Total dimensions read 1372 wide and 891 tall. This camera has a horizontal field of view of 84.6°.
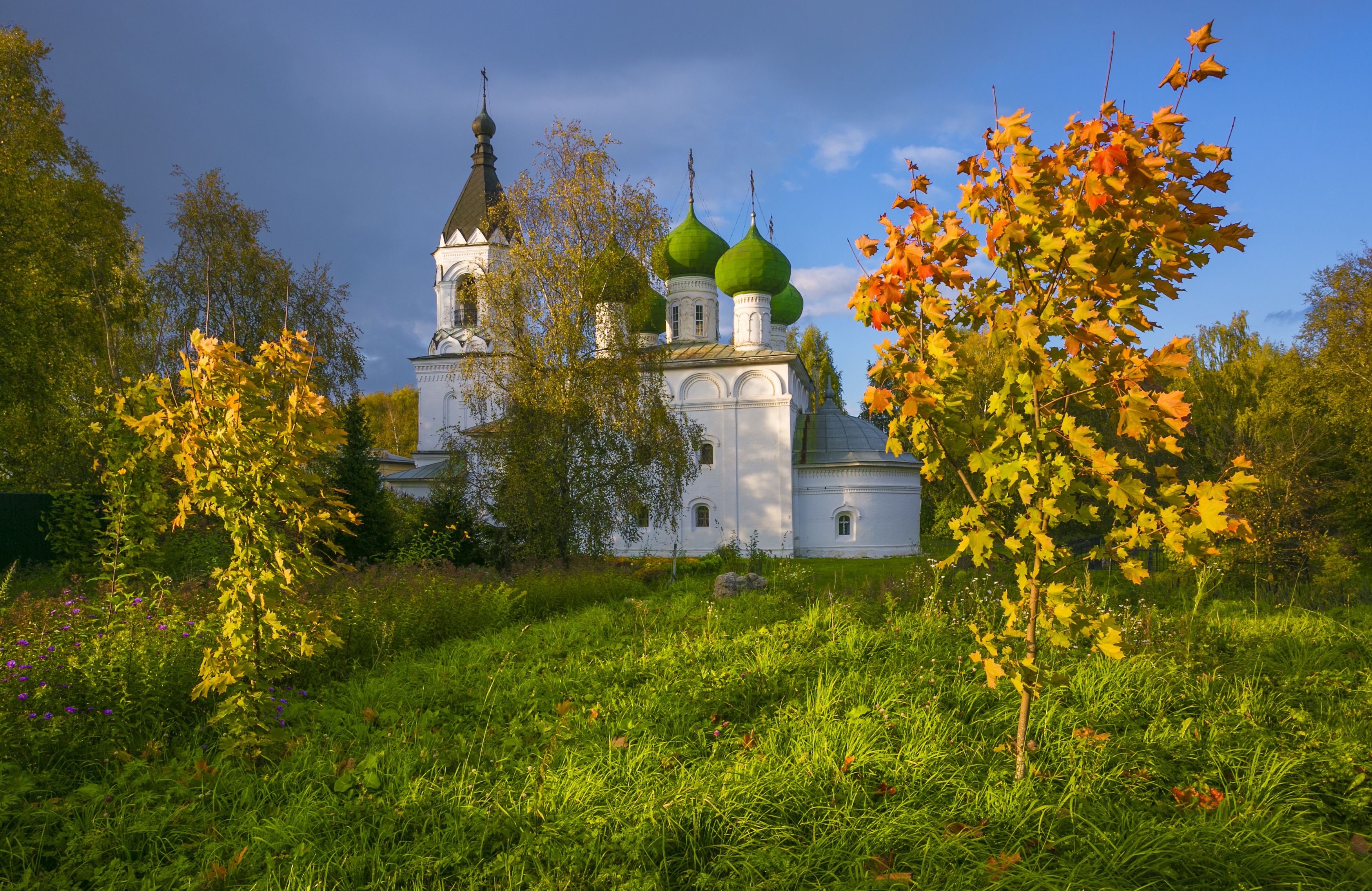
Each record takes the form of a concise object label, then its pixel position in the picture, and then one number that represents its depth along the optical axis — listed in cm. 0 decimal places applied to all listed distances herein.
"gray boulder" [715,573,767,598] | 938
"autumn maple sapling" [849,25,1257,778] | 294
